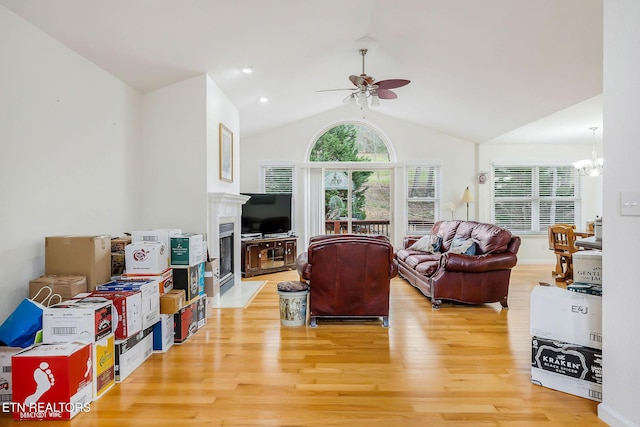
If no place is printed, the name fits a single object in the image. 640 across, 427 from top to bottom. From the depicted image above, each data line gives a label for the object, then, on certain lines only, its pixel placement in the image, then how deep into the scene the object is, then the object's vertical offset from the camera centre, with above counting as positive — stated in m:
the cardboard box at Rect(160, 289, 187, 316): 3.21 -0.77
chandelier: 6.36 +0.74
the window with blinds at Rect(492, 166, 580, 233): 8.16 +0.32
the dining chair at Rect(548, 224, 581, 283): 6.16 -0.62
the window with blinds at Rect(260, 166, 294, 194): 8.12 +0.65
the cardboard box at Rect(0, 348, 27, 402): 2.29 -0.98
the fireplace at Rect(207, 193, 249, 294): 4.73 -0.30
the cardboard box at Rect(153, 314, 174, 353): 3.18 -1.03
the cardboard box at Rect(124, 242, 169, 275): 3.24 -0.40
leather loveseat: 4.54 -0.73
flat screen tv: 7.15 -0.07
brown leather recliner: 3.80 -0.65
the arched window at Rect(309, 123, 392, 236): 8.27 +0.70
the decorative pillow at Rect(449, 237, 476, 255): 4.80 -0.48
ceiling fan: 4.62 +1.50
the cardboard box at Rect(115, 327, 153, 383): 2.63 -1.03
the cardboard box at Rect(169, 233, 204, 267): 3.54 -0.36
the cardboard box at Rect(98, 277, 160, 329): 2.91 -0.62
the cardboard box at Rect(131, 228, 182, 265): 3.50 -0.24
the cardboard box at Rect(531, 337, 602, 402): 2.37 -1.01
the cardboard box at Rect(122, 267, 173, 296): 3.22 -0.56
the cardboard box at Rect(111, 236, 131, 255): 3.45 -0.31
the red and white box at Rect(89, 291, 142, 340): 2.64 -0.69
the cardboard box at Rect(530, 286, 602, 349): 2.40 -0.69
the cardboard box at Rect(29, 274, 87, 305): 2.80 -0.55
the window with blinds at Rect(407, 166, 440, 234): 8.20 +0.27
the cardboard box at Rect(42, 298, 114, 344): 2.37 -0.69
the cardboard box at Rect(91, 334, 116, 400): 2.38 -0.99
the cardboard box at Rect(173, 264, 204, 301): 3.53 -0.64
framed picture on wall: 5.20 +0.79
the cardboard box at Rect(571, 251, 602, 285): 2.71 -0.42
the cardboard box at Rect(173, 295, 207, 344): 3.38 -1.00
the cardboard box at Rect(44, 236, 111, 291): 3.00 -0.35
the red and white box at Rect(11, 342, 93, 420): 2.11 -0.95
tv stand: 6.72 -0.81
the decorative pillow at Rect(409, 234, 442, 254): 6.24 -0.57
